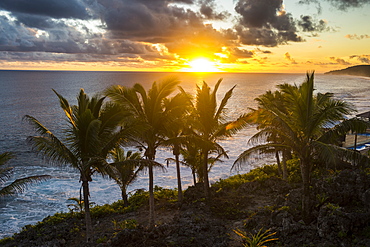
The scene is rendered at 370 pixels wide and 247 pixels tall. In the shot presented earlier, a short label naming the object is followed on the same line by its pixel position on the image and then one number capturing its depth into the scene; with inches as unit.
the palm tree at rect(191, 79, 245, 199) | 698.2
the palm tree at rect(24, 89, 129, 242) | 478.6
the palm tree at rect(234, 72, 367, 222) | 486.2
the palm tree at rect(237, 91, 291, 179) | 530.2
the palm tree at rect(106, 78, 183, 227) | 605.9
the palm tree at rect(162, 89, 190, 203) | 622.8
